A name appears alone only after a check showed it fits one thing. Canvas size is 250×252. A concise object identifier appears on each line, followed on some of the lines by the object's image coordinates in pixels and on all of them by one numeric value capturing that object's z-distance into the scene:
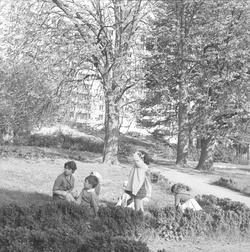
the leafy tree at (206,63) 19.17
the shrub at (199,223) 7.43
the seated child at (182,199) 9.02
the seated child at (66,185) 9.05
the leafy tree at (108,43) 16.78
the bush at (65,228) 5.16
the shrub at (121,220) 7.09
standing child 8.73
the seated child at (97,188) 9.47
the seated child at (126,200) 9.76
